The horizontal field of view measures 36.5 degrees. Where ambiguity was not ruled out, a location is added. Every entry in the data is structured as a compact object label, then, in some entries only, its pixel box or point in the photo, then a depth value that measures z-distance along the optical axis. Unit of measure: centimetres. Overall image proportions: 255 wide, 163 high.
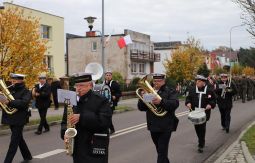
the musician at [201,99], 895
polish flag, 2529
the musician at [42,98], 1187
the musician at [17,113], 708
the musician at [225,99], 1169
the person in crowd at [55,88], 2107
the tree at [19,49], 1333
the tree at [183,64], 3569
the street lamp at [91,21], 1989
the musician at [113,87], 1115
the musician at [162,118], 635
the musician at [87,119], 436
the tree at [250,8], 861
